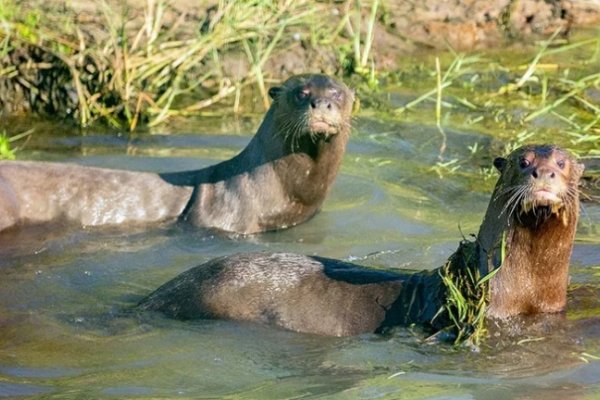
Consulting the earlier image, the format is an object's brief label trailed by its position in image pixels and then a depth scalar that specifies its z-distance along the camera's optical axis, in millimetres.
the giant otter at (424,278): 13430
